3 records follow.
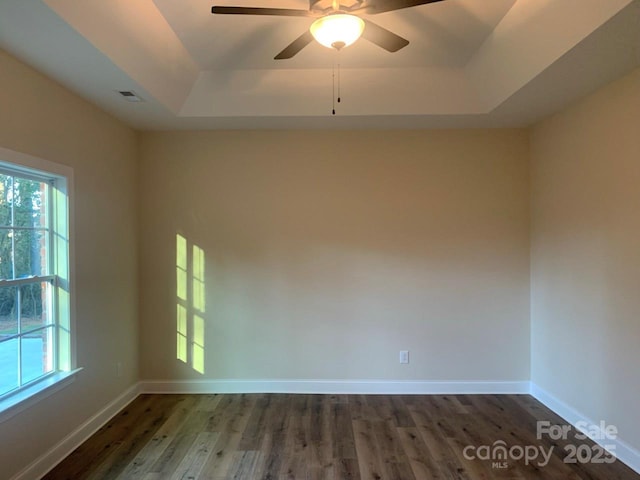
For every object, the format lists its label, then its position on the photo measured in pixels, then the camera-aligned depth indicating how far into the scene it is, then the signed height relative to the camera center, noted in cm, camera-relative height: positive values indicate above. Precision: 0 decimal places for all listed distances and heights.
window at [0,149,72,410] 214 -25
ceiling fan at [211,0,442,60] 173 +112
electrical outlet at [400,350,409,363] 344 -113
